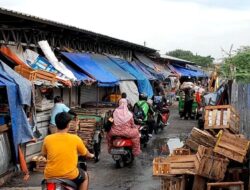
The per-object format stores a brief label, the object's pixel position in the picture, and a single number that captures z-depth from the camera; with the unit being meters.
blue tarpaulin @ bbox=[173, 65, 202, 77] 41.79
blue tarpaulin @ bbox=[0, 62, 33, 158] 9.30
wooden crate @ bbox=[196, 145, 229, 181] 7.59
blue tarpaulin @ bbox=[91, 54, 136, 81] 19.54
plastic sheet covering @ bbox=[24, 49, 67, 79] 12.38
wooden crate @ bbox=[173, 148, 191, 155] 9.01
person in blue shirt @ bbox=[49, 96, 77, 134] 12.02
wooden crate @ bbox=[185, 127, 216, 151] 8.74
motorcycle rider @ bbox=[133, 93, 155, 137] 14.12
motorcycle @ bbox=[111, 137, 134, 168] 11.20
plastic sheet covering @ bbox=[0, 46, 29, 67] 11.19
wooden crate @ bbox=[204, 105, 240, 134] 9.73
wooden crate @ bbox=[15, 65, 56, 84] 10.91
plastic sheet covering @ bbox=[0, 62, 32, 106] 9.51
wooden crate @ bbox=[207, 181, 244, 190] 7.50
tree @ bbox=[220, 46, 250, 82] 11.61
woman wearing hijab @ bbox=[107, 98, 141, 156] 11.33
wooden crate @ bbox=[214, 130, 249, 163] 7.99
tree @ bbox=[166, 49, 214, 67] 88.72
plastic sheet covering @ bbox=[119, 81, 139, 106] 20.59
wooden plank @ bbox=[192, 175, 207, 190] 7.73
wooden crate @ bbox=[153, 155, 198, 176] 7.88
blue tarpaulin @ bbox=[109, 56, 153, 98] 23.57
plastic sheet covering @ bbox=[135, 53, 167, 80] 29.66
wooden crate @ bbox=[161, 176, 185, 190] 7.85
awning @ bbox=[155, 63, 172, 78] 32.10
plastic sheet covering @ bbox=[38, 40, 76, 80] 13.32
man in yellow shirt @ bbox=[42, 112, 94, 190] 5.79
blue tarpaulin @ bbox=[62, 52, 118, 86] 16.03
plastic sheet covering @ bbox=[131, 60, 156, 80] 27.27
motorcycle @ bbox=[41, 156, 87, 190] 5.71
